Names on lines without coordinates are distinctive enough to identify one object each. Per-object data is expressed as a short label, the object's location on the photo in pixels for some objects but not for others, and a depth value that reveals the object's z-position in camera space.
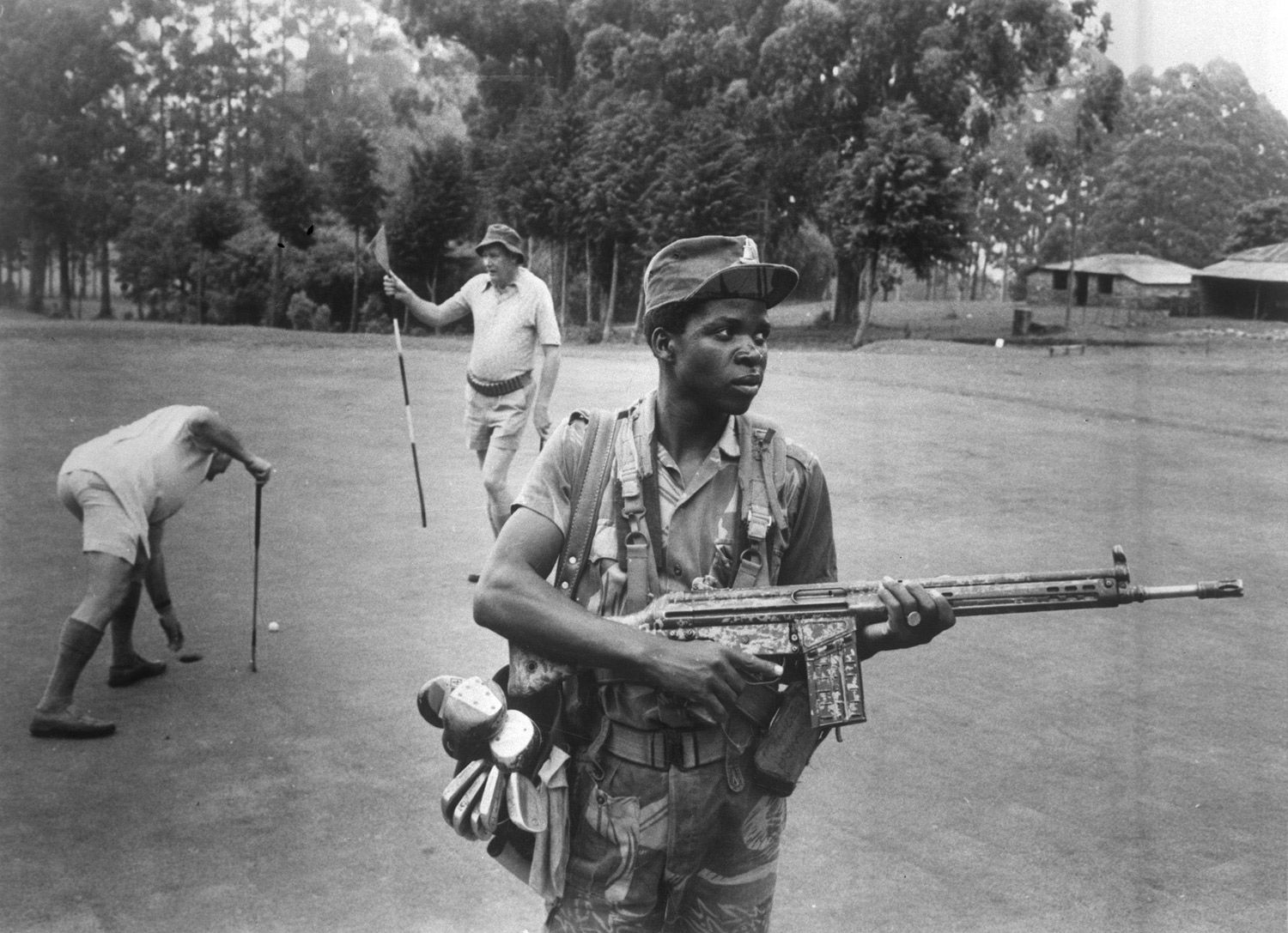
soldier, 2.38
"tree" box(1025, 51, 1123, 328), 29.88
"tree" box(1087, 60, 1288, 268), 15.60
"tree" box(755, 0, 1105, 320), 27.27
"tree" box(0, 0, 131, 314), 10.10
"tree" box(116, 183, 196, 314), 12.95
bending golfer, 5.38
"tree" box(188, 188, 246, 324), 13.38
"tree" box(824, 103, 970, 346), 29.84
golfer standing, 8.06
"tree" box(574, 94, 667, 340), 17.95
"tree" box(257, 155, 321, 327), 13.97
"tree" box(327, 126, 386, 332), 14.60
